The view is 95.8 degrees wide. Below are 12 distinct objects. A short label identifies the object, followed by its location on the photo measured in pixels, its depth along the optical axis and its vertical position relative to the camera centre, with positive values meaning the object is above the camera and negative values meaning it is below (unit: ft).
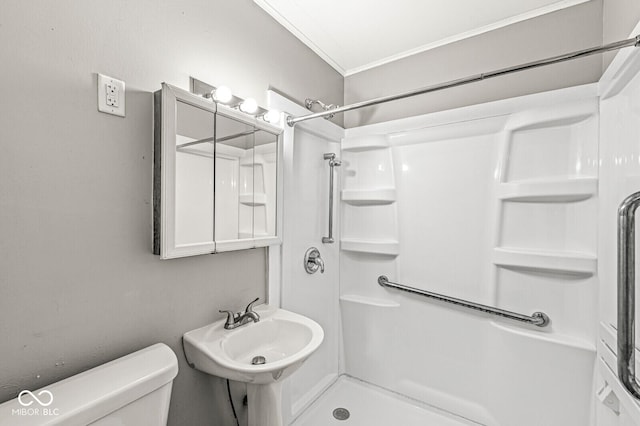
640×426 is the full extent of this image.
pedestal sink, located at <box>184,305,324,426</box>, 3.51 -1.94
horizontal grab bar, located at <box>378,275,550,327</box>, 5.08 -1.79
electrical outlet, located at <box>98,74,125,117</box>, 3.09 +1.26
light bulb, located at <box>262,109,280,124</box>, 4.82 +1.61
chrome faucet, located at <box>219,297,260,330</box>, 4.28 -1.63
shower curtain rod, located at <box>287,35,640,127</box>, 3.12 +1.83
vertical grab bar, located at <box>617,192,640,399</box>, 2.22 -0.61
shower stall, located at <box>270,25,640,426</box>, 4.66 -0.90
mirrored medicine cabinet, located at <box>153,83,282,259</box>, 3.48 +0.48
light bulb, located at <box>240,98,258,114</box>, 4.42 +1.63
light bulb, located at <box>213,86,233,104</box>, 3.96 +1.61
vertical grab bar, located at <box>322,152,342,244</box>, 6.68 +0.60
